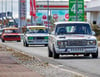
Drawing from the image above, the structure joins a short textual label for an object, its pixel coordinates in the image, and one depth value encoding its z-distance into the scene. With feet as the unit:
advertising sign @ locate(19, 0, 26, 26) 386.07
